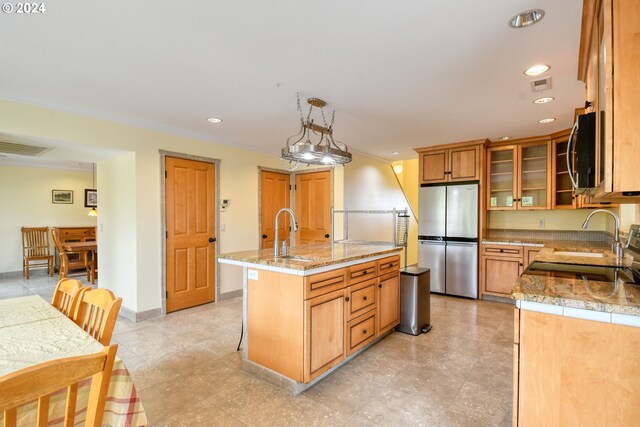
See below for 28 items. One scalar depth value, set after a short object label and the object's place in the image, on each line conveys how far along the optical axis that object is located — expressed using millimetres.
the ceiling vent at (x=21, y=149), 3453
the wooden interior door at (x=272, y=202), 5328
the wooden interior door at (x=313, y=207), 5457
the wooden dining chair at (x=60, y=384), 751
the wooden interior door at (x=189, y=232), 4164
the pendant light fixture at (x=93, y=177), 7090
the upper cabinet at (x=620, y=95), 1177
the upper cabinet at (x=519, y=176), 4617
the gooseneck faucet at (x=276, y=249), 2684
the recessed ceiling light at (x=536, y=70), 2396
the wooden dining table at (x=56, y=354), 1017
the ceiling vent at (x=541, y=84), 2631
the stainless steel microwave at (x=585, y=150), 1482
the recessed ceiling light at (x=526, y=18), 1759
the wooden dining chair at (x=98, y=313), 1462
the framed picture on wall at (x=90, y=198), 7284
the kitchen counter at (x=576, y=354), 1241
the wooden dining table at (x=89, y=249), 5684
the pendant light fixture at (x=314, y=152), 2713
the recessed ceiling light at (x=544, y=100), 3029
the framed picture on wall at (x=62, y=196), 6844
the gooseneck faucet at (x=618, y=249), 2359
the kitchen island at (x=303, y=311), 2260
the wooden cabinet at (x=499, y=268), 4488
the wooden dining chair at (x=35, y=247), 6225
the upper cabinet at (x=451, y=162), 4754
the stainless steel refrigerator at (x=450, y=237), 4742
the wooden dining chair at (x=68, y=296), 1768
